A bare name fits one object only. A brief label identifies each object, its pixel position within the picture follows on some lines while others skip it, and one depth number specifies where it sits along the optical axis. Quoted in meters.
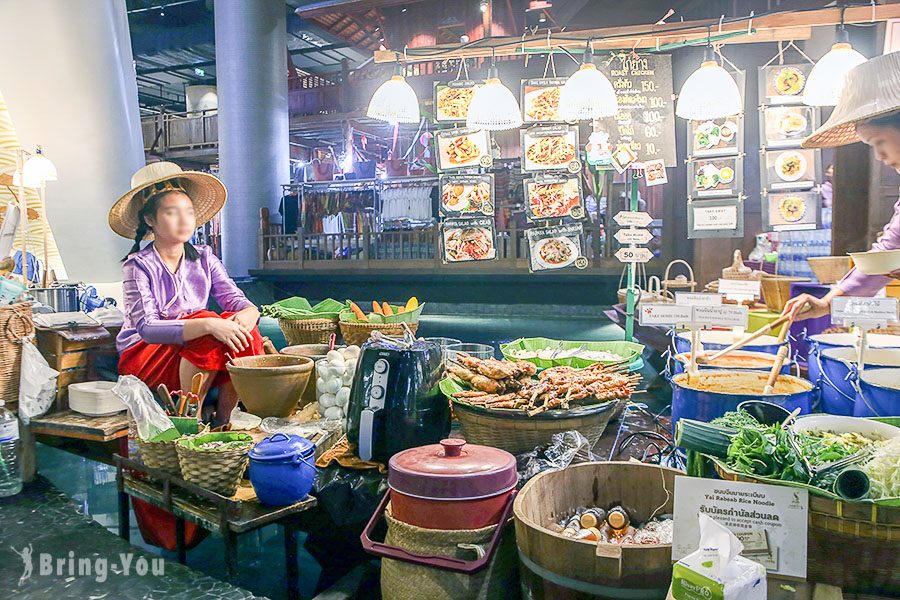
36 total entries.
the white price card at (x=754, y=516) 1.31
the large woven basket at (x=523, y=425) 2.32
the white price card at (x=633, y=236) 4.07
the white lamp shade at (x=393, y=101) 4.93
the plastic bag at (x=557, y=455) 2.15
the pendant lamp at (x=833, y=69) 4.30
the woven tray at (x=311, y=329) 3.98
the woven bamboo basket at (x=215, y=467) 2.17
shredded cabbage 1.32
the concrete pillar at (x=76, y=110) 6.06
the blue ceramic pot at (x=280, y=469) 2.10
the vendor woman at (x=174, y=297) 3.21
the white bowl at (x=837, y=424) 1.66
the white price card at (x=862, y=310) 2.12
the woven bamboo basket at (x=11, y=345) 3.42
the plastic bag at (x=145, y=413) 2.46
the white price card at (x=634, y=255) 4.12
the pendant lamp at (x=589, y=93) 4.43
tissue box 1.17
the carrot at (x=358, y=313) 3.80
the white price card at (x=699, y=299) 2.43
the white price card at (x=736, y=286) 3.75
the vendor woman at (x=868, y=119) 2.46
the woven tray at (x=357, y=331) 3.68
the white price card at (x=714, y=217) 5.47
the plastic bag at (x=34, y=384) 3.43
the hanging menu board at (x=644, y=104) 5.43
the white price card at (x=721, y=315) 2.43
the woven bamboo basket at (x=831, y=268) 4.18
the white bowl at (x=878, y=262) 2.17
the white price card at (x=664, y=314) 2.47
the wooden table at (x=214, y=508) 2.07
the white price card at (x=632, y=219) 4.02
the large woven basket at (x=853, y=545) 1.27
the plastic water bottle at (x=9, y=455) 3.30
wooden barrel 1.43
